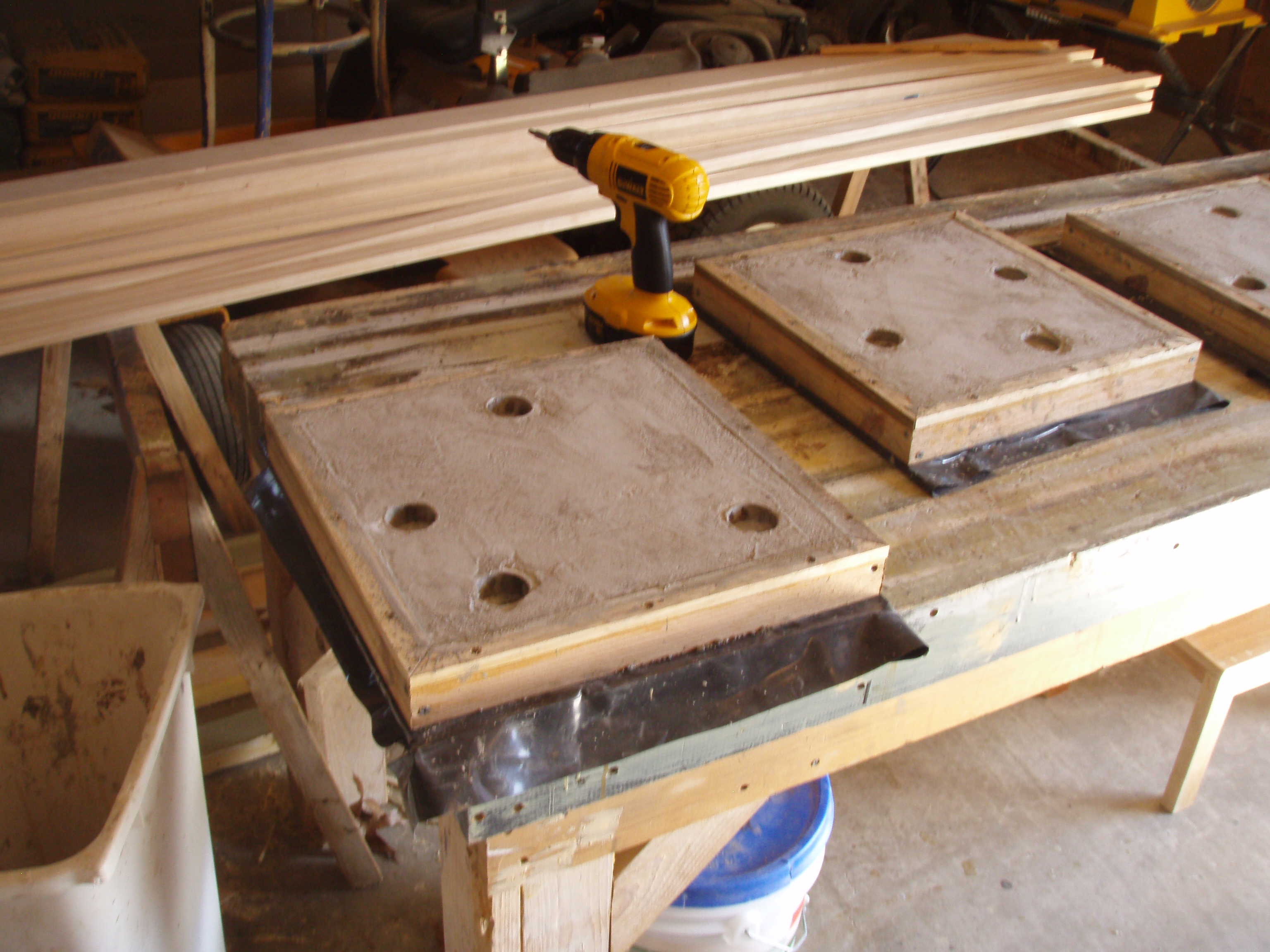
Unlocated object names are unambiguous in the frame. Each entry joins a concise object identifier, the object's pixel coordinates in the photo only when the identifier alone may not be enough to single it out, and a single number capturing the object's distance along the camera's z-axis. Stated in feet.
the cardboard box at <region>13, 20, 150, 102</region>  12.72
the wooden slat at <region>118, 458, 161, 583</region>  5.34
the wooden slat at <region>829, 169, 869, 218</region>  9.16
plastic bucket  4.63
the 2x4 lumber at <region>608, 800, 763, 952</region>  3.59
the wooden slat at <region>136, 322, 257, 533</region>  5.72
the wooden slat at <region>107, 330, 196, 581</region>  4.98
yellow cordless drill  3.82
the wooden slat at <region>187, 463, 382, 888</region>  4.95
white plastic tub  3.59
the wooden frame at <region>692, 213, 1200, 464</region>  3.64
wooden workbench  3.07
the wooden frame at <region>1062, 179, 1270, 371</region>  4.35
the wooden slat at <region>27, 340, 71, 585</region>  6.87
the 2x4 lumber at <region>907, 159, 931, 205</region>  8.93
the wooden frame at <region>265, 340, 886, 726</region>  2.60
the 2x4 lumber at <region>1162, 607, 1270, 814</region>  5.69
